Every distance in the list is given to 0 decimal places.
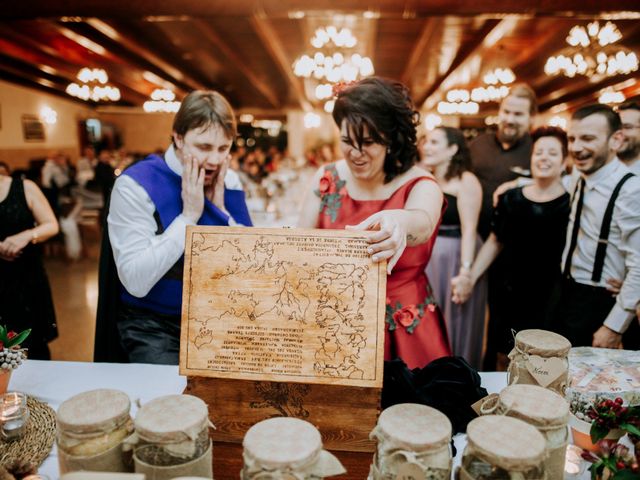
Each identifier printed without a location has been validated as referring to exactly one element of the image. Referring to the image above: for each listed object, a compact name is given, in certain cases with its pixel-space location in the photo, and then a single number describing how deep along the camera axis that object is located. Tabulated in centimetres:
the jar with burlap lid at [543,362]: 96
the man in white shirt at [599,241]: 203
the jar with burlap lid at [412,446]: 69
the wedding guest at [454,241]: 314
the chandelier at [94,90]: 936
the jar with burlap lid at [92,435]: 72
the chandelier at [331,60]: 610
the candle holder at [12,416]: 103
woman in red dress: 146
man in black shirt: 324
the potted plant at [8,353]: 116
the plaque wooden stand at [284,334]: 95
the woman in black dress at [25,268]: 258
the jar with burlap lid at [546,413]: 75
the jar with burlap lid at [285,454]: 64
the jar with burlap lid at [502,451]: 65
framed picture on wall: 1153
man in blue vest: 147
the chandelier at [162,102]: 1123
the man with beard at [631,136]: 264
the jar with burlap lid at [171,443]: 70
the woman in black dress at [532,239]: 259
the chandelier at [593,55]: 534
